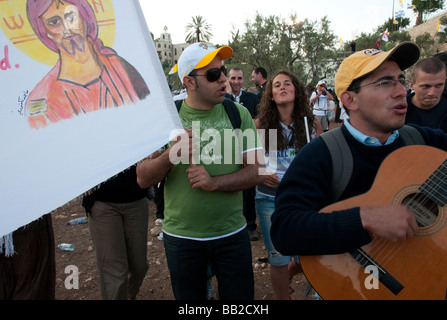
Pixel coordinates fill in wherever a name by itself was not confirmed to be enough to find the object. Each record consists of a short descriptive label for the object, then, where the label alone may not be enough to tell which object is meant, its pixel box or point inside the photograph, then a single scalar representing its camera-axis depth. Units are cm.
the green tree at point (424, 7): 4312
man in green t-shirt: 202
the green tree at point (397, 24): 4719
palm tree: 6744
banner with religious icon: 126
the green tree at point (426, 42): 2701
